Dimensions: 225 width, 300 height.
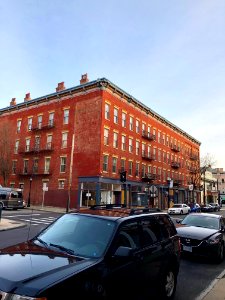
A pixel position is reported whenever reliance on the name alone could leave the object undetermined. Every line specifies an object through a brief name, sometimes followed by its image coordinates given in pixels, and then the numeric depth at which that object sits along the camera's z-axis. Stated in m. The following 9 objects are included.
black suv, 2.42
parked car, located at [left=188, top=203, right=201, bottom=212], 33.83
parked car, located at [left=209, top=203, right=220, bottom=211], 43.92
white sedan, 30.97
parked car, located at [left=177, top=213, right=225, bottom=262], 7.01
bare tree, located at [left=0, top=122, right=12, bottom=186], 34.58
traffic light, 17.30
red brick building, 28.60
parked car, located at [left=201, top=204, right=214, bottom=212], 40.70
